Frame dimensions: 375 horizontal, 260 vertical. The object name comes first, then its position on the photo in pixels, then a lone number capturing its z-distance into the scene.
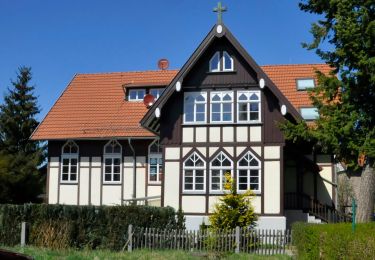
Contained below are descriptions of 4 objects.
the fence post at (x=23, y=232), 19.25
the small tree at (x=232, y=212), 21.58
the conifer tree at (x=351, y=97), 16.69
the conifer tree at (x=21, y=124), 45.55
